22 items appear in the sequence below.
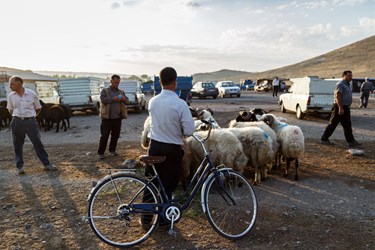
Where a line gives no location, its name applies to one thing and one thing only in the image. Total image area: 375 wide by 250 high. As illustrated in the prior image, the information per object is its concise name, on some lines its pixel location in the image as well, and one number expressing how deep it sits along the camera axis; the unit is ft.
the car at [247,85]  195.62
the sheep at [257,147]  20.75
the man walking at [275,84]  109.28
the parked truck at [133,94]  62.90
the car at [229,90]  110.32
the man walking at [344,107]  29.22
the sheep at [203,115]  24.10
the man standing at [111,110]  26.25
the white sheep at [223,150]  19.31
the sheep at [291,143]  21.91
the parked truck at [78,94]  60.75
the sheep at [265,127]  22.77
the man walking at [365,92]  69.15
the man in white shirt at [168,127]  12.49
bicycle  12.85
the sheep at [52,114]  44.83
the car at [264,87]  161.95
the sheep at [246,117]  27.20
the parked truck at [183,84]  67.51
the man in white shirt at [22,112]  21.54
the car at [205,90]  104.32
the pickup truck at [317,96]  48.91
